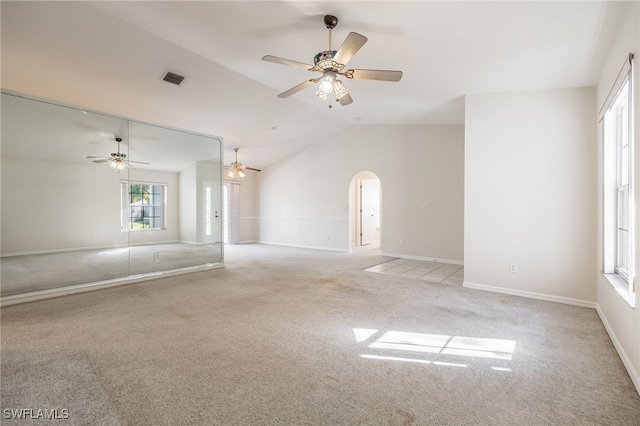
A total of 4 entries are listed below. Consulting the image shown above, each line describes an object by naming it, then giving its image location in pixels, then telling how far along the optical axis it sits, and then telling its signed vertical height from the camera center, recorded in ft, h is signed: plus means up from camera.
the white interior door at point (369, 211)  30.68 -0.02
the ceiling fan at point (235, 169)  27.15 +3.85
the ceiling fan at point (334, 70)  9.04 +4.56
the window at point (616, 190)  9.47 +0.67
